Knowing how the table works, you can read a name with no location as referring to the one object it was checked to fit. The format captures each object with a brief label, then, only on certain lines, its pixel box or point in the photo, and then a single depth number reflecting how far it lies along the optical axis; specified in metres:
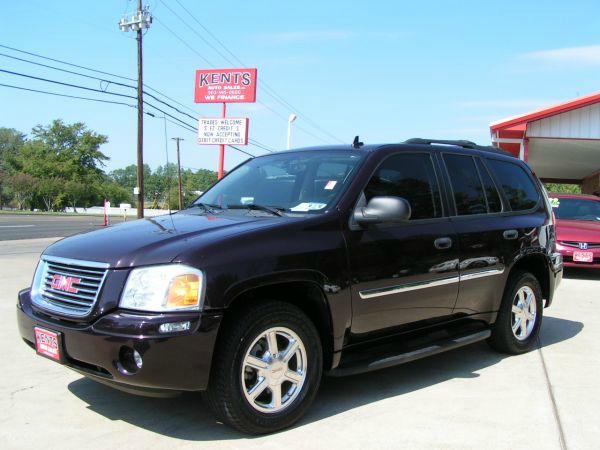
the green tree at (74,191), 89.00
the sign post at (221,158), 18.38
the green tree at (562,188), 56.02
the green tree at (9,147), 95.62
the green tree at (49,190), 86.94
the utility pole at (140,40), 27.95
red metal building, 14.54
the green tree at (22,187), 84.94
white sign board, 18.72
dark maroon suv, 3.11
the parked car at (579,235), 10.01
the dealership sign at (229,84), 21.05
